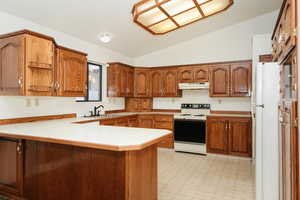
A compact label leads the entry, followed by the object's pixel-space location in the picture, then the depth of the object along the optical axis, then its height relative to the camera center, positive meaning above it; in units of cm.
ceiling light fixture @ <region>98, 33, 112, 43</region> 324 +105
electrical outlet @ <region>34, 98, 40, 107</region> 321 -2
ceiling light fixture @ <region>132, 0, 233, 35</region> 346 +170
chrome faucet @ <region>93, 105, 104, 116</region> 446 -20
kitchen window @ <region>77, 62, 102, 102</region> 446 +42
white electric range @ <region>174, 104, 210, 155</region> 452 -73
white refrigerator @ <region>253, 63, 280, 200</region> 211 -31
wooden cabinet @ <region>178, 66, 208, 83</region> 479 +66
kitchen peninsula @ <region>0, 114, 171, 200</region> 172 -62
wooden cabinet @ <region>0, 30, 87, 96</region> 247 +47
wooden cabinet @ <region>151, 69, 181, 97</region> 514 +48
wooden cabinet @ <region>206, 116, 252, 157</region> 414 -75
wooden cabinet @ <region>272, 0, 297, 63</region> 138 +61
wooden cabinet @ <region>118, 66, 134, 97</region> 492 +51
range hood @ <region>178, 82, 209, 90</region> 474 +36
